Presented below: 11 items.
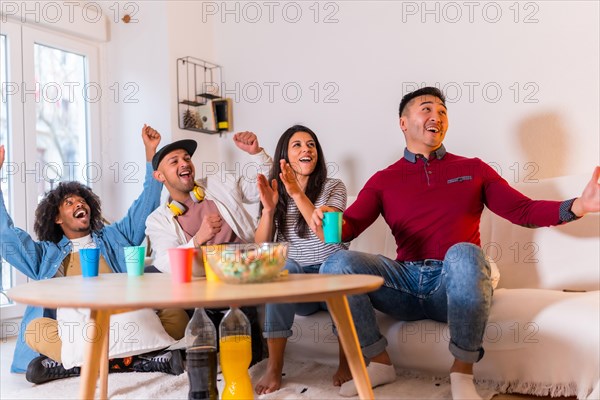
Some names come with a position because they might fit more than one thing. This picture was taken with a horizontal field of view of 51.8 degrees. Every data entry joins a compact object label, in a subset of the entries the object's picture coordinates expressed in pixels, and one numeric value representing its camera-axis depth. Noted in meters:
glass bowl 1.44
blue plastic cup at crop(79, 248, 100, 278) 1.83
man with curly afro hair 2.29
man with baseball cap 2.51
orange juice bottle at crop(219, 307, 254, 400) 1.88
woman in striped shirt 2.08
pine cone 3.50
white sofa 1.78
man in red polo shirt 1.81
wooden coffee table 1.19
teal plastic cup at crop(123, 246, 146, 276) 1.78
